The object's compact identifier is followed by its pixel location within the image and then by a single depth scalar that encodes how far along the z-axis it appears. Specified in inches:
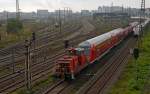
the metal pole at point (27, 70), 1170.2
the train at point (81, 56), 1382.9
